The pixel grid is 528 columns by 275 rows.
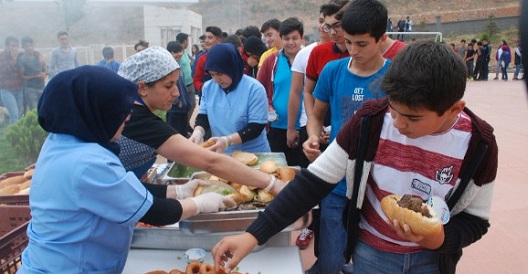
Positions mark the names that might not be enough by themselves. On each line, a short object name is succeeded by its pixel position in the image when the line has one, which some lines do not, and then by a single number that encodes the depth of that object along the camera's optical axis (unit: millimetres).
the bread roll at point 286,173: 2229
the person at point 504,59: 17006
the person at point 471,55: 18219
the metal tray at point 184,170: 2434
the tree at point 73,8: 19866
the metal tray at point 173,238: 1900
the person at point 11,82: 8039
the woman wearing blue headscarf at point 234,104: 2902
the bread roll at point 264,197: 2082
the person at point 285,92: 3832
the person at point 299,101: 3426
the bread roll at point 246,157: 2549
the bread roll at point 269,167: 2320
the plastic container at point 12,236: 1910
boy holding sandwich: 1228
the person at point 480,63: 17500
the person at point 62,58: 8844
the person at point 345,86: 2098
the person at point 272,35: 5270
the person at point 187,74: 7559
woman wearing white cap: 2037
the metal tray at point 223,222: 1859
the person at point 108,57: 8445
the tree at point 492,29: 29203
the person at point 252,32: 6934
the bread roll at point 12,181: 2854
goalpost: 16459
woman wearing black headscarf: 1401
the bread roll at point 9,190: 2689
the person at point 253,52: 5727
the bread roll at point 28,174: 2918
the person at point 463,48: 18831
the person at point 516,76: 16588
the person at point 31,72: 8227
